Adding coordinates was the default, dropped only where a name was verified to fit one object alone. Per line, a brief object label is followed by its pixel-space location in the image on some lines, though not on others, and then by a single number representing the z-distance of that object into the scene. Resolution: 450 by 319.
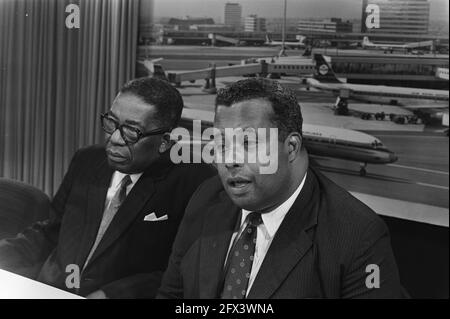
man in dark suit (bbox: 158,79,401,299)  1.10
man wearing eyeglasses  1.35
